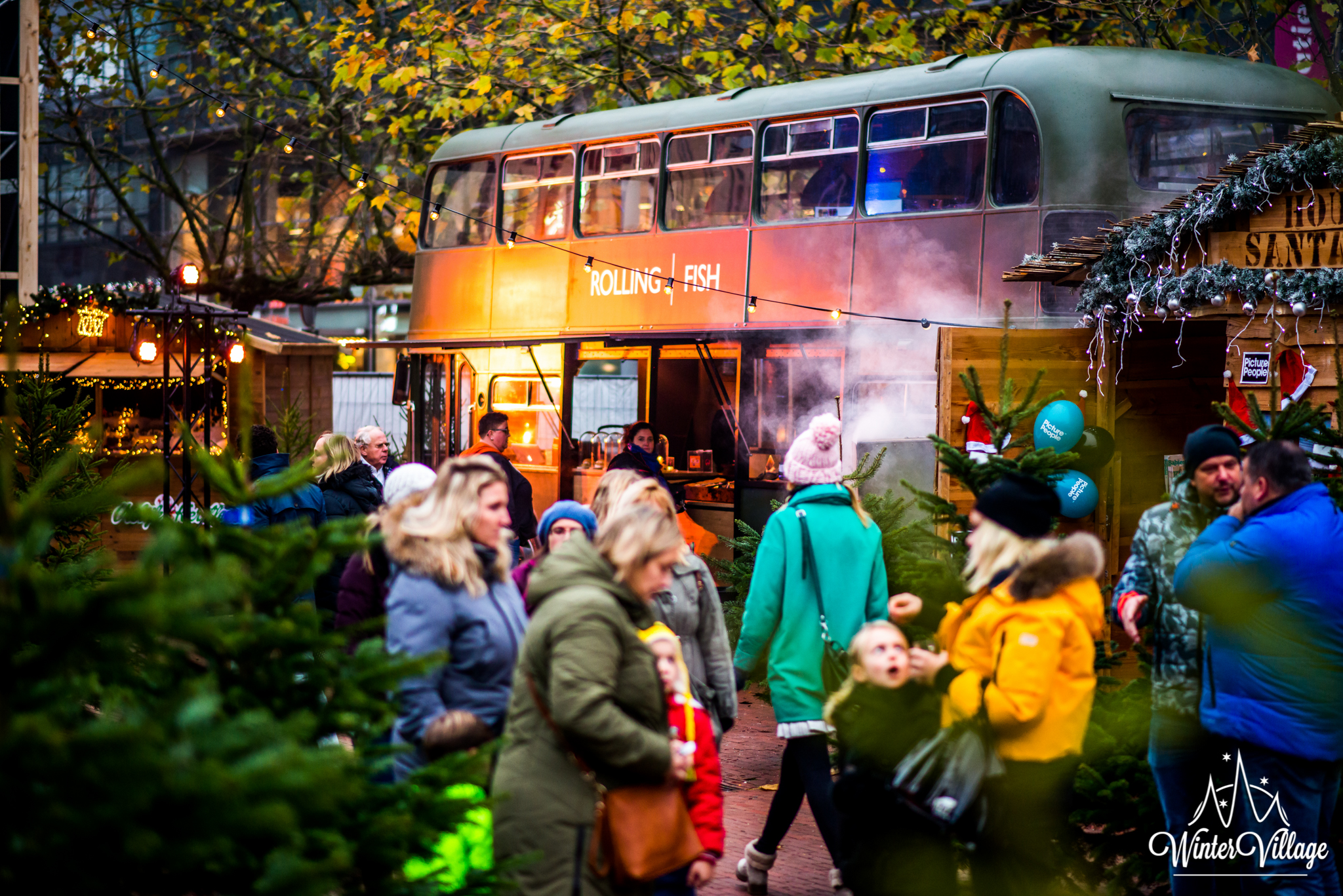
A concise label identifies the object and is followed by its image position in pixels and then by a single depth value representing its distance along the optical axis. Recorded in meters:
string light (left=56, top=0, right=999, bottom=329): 12.37
